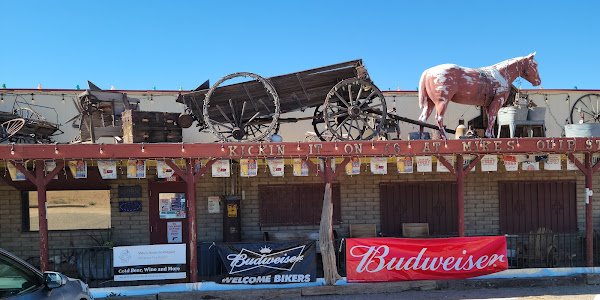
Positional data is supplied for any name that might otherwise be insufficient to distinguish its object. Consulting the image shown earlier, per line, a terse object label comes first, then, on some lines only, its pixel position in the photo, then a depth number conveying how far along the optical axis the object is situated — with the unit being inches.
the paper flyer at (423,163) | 354.9
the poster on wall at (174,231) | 430.6
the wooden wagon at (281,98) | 373.1
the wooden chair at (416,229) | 433.1
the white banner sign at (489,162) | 361.4
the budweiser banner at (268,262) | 331.3
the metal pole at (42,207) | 318.7
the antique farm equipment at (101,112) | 367.6
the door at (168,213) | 428.8
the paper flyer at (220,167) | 337.1
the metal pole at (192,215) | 331.9
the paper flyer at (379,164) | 351.6
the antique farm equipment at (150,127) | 345.1
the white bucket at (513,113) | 406.9
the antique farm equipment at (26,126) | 385.1
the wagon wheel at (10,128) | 374.3
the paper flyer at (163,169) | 336.5
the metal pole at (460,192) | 354.0
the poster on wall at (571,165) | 362.6
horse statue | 393.7
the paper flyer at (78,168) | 332.2
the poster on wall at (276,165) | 342.6
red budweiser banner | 337.7
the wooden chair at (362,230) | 431.8
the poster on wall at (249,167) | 344.8
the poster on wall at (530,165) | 374.0
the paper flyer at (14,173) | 319.4
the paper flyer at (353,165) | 349.4
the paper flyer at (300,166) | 346.0
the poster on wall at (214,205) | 435.2
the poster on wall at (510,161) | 362.3
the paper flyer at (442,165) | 356.2
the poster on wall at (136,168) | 339.0
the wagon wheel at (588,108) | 504.4
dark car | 191.7
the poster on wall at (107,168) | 332.2
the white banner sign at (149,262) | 327.4
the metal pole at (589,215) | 358.0
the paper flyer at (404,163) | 351.9
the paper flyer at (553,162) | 368.5
